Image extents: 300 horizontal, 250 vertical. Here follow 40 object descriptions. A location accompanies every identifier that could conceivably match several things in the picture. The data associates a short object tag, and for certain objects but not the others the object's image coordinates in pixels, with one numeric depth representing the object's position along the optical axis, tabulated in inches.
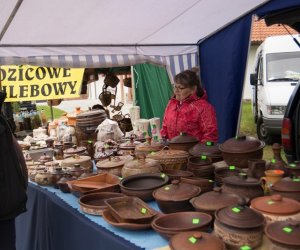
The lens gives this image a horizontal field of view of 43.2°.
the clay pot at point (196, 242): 54.9
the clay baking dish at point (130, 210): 71.9
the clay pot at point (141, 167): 92.9
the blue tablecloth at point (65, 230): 69.8
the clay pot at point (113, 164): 105.0
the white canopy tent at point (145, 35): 125.1
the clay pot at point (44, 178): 111.3
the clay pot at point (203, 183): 78.3
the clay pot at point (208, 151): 97.2
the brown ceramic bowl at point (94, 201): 82.9
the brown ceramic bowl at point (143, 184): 83.7
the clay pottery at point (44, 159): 128.6
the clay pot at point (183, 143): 107.3
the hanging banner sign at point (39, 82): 217.9
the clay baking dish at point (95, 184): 92.6
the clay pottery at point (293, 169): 78.7
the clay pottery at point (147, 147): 111.5
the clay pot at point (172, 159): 97.4
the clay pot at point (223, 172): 83.9
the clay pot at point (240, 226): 56.2
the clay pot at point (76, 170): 108.7
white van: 286.5
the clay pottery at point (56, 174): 109.4
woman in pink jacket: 137.0
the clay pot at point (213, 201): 65.9
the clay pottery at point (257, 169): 80.7
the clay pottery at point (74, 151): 129.3
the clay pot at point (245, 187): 70.3
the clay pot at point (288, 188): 66.7
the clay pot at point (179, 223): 62.9
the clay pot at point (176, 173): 88.0
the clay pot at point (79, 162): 115.7
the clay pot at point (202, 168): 89.2
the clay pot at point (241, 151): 88.4
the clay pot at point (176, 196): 71.8
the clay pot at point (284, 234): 51.3
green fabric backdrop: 261.9
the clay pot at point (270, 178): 75.3
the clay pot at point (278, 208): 60.1
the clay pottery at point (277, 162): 82.0
